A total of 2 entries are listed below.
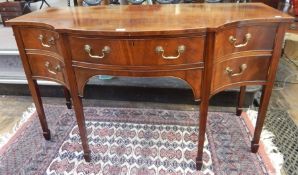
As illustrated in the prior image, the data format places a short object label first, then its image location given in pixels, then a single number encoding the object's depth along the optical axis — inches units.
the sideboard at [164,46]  36.4
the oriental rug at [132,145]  49.3
